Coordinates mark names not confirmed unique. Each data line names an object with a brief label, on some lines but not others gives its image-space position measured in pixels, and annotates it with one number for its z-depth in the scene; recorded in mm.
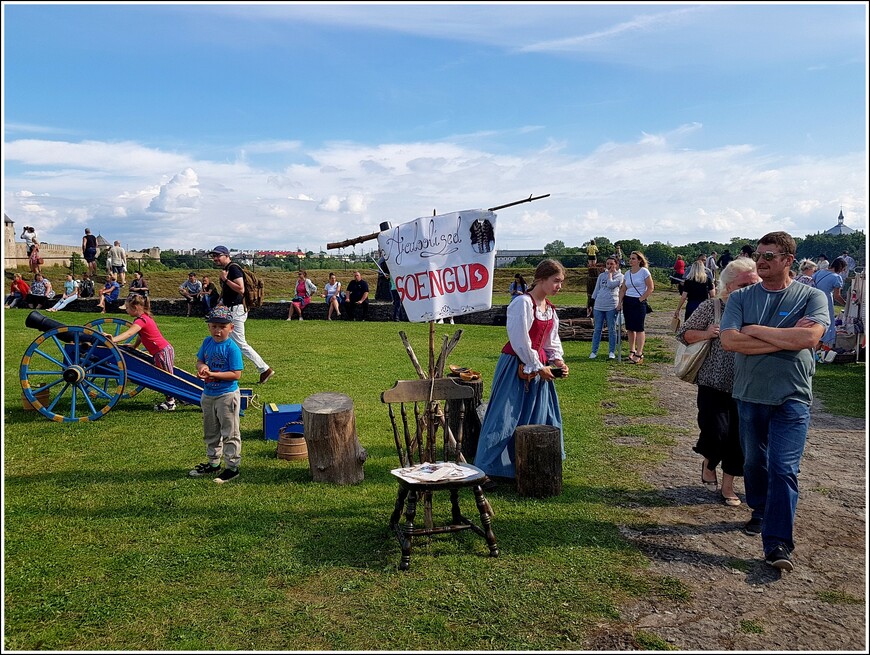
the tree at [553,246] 54006
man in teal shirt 4180
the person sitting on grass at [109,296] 21906
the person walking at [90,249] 23688
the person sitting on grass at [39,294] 22172
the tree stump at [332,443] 5758
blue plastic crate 7129
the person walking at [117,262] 23122
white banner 4859
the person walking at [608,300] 12453
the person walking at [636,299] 12133
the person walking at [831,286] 12047
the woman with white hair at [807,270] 12484
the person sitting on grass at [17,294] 22609
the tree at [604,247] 36066
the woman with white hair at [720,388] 5230
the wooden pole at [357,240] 4946
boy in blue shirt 5852
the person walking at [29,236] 26175
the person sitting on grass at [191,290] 21516
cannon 7676
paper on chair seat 4340
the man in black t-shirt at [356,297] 21703
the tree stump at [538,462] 5469
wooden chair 4301
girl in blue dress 5586
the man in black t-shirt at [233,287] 9312
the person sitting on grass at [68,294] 21938
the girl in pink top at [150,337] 8430
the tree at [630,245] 46459
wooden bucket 6484
